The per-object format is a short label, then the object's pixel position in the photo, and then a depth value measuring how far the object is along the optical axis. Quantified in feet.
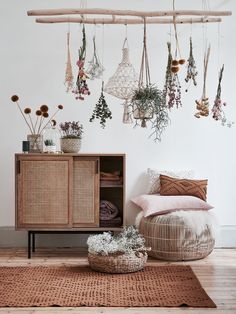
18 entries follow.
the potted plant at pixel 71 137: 19.27
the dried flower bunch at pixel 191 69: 16.63
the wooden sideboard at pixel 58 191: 18.89
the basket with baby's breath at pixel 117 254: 16.65
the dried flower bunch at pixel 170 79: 15.63
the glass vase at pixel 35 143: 19.43
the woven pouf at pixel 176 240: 18.37
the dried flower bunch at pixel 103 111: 17.60
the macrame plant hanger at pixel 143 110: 15.79
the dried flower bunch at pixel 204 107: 16.81
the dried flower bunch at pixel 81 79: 16.43
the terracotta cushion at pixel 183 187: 20.06
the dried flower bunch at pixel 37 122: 20.82
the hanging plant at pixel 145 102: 15.79
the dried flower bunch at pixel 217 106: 16.69
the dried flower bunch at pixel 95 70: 17.95
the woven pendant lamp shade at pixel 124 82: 16.26
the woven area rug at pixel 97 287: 13.87
